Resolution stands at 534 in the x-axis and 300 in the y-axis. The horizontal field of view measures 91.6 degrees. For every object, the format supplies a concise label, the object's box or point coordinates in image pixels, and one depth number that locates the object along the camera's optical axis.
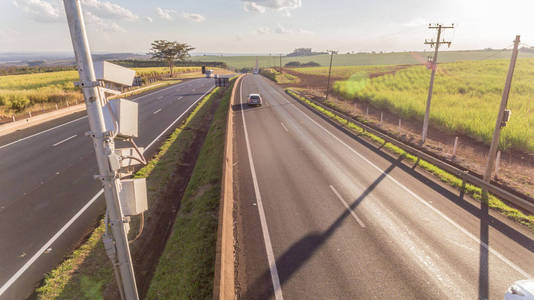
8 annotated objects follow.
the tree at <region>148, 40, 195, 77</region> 92.19
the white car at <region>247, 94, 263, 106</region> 32.53
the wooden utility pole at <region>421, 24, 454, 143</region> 17.38
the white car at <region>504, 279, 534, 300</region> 5.09
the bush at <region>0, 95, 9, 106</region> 25.59
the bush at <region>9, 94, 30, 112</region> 25.90
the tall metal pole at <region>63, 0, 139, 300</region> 2.99
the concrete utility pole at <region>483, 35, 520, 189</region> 10.71
